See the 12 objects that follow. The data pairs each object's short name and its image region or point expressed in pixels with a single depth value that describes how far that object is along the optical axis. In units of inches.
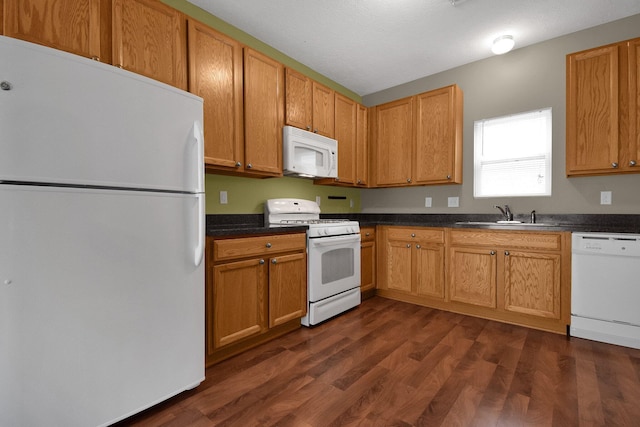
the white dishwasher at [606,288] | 86.8
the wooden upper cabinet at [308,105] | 113.0
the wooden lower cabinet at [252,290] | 77.4
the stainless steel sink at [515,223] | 100.9
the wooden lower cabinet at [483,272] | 98.7
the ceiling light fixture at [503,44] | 109.4
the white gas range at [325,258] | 104.8
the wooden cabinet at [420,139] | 129.6
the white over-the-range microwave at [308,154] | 110.1
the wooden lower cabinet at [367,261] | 132.3
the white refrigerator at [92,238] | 43.7
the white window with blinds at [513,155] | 118.0
